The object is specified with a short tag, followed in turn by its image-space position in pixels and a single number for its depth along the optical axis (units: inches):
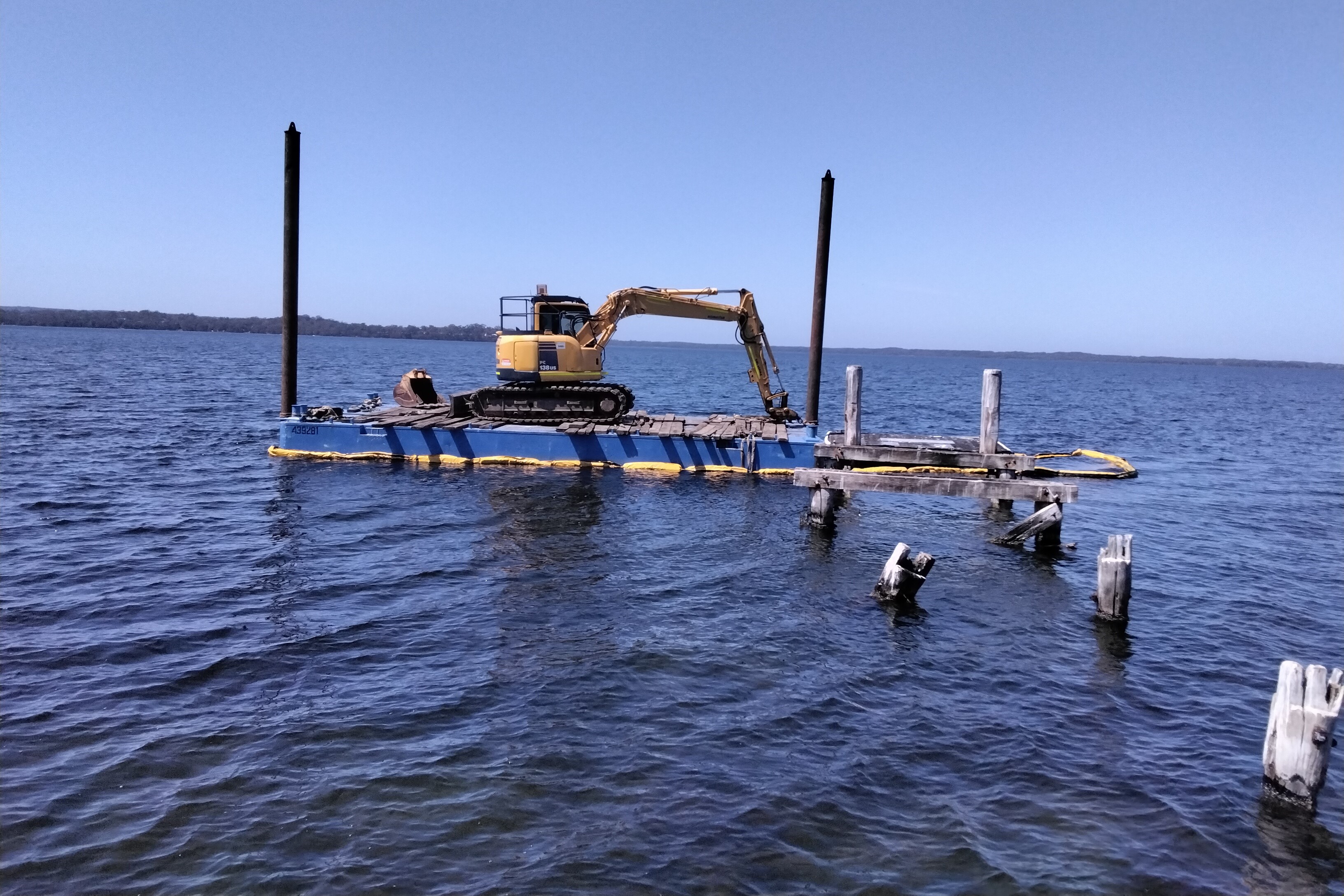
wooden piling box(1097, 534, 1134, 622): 458.6
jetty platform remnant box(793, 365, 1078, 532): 558.3
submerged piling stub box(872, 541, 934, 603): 468.4
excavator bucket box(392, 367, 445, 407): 1016.2
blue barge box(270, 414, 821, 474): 797.9
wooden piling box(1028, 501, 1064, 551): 599.2
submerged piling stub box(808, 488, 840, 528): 637.9
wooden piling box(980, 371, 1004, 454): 625.0
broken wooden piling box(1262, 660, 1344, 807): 281.3
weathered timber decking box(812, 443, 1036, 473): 603.8
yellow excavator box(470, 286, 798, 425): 866.1
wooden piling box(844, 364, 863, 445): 664.4
